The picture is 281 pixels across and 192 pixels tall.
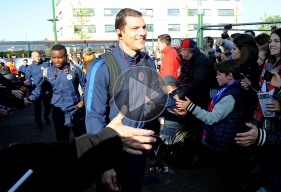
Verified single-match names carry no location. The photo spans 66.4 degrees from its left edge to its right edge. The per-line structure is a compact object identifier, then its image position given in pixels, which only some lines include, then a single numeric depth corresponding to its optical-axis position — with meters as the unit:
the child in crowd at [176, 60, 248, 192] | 2.39
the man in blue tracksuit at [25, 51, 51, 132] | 6.00
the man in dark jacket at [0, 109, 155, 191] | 0.89
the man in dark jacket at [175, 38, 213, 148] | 3.55
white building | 40.00
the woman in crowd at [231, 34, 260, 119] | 3.19
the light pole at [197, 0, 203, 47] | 5.10
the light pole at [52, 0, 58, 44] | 11.13
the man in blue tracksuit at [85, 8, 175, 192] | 1.94
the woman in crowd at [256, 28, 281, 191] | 2.29
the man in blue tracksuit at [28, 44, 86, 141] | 3.66
